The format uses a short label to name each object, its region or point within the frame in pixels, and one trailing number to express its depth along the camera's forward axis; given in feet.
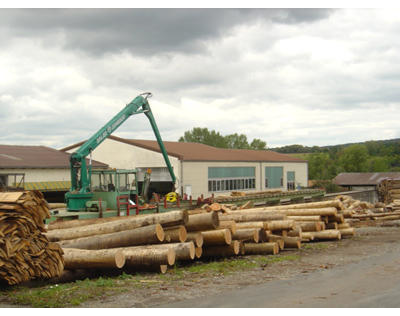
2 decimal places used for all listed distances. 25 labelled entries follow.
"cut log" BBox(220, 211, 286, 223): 49.21
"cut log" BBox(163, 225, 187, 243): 38.32
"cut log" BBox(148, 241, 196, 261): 36.65
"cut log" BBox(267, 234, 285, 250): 47.32
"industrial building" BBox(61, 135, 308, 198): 132.77
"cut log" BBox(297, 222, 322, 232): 53.78
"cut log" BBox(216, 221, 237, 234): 42.80
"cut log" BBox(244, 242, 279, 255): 45.65
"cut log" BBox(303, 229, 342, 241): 55.36
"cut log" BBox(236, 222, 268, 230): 46.16
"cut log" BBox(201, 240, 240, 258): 42.34
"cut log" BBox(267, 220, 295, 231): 48.01
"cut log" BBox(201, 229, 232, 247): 40.57
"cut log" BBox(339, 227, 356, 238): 58.70
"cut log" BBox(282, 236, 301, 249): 49.01
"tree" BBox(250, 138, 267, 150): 369.09
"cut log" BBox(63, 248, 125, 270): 33.83
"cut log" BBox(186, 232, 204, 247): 39.45
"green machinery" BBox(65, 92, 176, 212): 65.21
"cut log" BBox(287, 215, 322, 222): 54.85
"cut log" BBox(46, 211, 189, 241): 38.32
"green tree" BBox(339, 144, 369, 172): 351.05
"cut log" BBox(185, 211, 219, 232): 39.75
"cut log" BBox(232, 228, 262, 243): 44.73
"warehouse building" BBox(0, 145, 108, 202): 112.37
